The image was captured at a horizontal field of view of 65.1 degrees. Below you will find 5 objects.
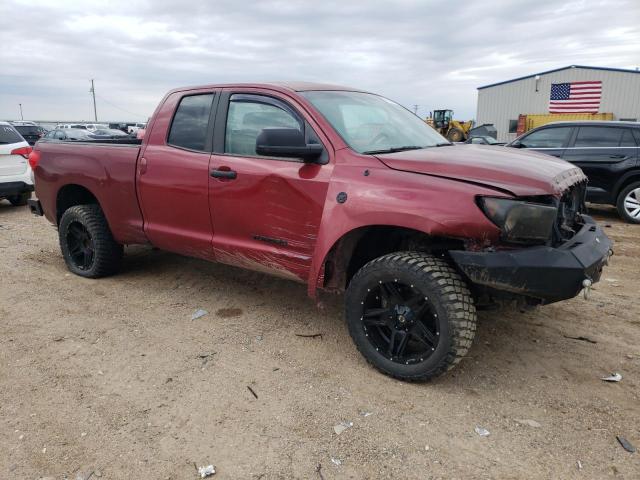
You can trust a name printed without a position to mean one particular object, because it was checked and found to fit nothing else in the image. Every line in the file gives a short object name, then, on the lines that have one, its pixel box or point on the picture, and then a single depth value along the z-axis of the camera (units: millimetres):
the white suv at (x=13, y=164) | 8617
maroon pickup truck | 2686
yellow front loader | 26578
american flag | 28016
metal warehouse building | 27016
